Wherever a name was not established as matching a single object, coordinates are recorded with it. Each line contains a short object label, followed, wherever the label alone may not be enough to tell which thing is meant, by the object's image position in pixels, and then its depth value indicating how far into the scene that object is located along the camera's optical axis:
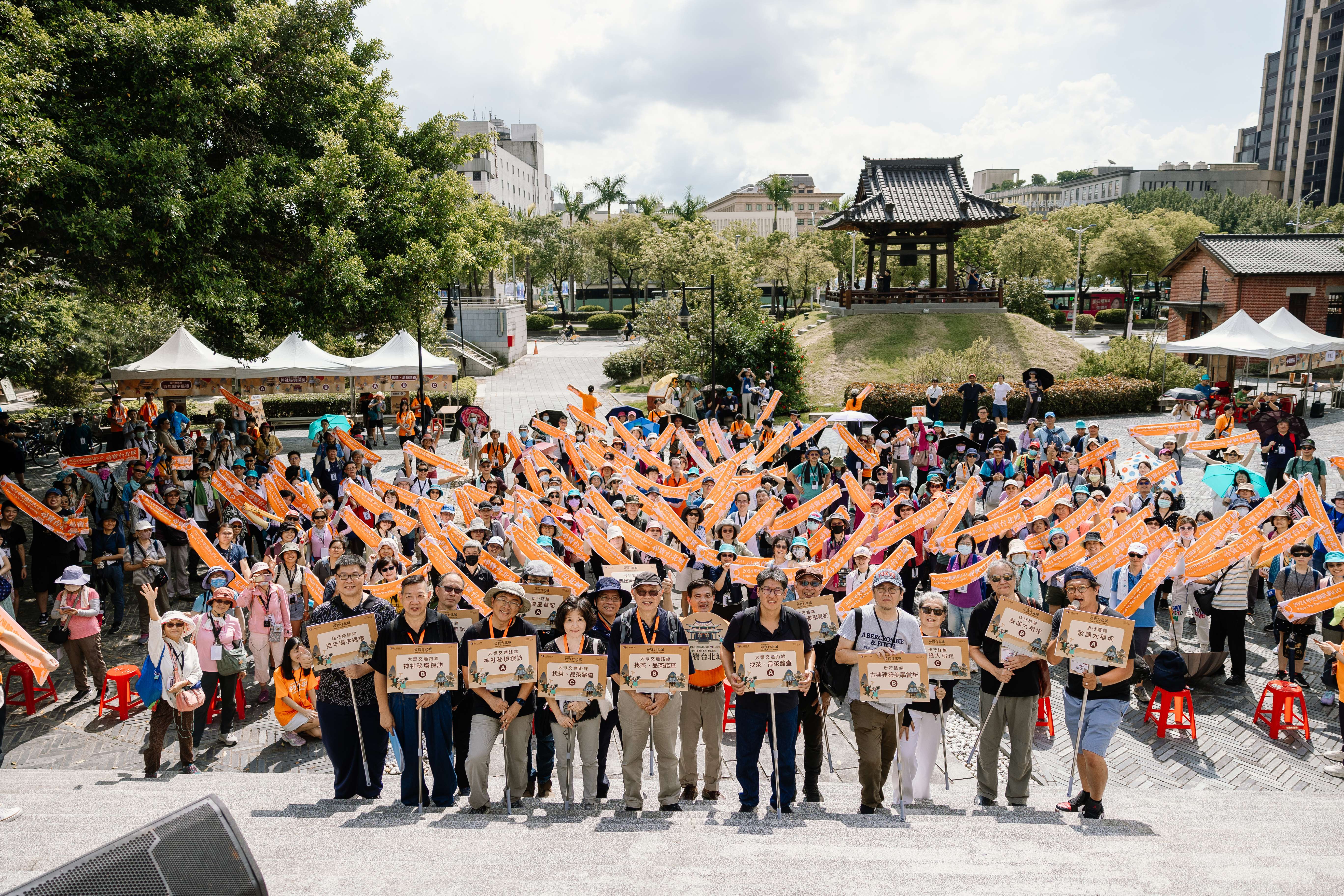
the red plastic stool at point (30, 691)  8.62
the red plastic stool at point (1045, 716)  8.05
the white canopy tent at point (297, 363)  24.27
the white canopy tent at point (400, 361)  25.44
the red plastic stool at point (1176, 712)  7.75
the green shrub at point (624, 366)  38.78
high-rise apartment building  84.88
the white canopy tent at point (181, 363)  23.36
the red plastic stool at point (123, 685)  8.43
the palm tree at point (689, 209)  73.31
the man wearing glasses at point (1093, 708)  5.55
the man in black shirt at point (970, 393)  22.83
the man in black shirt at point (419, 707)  5.72
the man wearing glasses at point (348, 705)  5.86
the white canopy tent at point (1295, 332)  26.47
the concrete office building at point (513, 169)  90.12
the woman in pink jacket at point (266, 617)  8.36
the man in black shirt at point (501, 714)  5.71
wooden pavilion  34.97
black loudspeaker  2.38
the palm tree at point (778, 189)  79.44
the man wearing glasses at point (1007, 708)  5.88
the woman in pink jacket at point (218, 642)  7.49
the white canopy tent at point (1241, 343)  25.62
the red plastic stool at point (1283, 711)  7.68
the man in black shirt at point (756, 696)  5.79
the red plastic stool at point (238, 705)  8.11
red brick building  38.72
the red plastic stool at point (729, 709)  8.36
